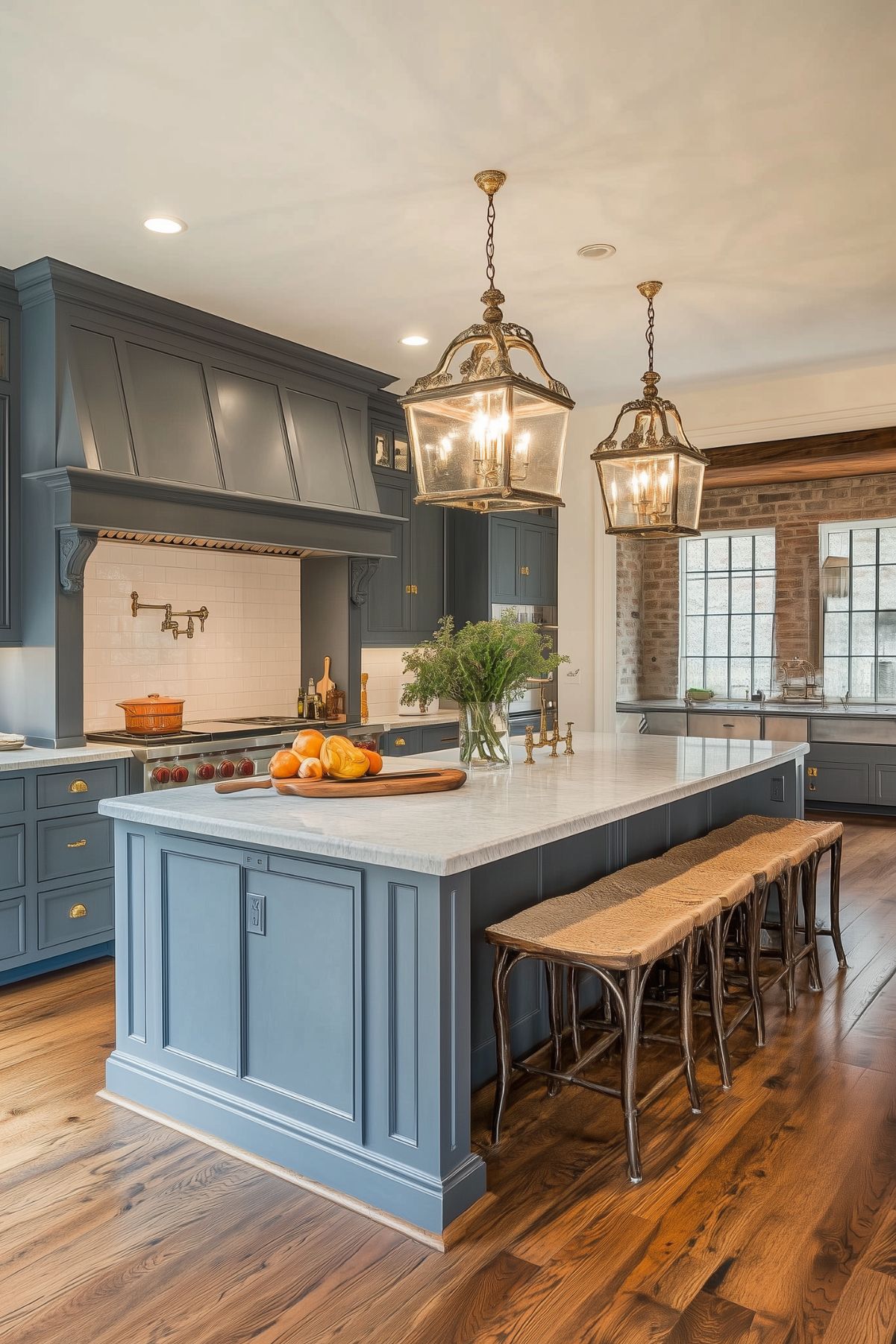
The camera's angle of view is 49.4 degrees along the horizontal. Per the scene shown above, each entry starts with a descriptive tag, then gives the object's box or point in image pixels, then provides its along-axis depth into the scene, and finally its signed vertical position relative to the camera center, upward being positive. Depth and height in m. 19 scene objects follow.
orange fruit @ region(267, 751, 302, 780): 3.01 -0.37
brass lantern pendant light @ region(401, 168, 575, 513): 2.63 +0.61
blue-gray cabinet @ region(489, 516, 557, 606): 6.98 +0.65
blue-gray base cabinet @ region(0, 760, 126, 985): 3.84 -0.91
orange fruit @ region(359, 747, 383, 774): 3.09 -0.36
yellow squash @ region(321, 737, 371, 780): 2.99 -0.35
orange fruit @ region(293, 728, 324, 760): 3.06 -0.31
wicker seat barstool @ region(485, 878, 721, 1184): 2.41 -0.76
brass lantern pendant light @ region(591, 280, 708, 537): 3.60 +0.64
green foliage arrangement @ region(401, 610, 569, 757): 3.19 -0.05
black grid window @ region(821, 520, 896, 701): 8.30 +0.28
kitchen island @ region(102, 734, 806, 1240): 2.21 -0.81
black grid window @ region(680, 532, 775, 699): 8.86 +0.33
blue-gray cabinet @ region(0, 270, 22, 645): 4.26 +0.81
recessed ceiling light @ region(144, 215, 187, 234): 3.72 +1.63
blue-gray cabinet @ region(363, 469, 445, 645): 6.31 +0.48
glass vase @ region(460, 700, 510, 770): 3.33 -0.30
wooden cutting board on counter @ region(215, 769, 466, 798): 2.88 -0.42
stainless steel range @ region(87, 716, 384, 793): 4.30 -0.49
